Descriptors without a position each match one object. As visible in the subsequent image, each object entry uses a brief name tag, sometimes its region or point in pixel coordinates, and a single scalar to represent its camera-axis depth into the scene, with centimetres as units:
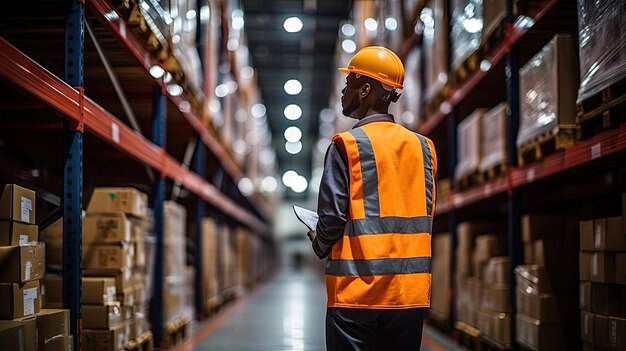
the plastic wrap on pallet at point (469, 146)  686
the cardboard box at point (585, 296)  446
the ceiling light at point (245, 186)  1586
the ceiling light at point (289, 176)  4194
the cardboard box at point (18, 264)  358
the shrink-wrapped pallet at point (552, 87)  478
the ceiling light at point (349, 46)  1450
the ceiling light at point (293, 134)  3306
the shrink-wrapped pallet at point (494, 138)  605
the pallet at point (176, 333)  670
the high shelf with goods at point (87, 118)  425
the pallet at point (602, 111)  394
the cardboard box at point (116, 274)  528
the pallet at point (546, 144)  473
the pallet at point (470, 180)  687
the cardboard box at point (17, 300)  355
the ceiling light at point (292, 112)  2786
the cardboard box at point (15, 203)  365
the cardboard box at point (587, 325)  437
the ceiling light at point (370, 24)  1170
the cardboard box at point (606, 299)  425
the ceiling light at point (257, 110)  1869
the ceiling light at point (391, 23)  1058
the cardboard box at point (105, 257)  524
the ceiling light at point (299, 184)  4197
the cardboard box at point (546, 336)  522
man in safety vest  281
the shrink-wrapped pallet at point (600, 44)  385
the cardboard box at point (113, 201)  534
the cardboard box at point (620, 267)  408
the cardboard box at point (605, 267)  423
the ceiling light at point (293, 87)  2338
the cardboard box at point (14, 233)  363
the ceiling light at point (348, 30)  1498
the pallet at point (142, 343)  548
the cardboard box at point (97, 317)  501
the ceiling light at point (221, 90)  1121
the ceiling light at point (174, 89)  686
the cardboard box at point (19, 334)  335
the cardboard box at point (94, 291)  502
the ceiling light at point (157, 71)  611
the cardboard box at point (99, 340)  502
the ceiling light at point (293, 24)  1642
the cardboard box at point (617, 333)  400
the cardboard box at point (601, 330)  418
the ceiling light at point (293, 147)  3642
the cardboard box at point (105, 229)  529
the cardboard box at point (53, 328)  381
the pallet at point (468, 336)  657
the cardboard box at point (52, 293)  486
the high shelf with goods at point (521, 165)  473
